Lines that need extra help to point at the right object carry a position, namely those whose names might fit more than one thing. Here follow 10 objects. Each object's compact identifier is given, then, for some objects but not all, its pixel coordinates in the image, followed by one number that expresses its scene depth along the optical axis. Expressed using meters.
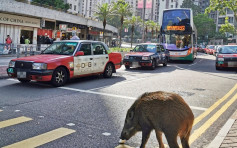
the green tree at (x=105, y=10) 42.39
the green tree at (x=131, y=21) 57.91
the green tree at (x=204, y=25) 91.81
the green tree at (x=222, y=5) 27.41
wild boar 2.95
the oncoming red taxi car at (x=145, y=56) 16.05
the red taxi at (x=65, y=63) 8.71
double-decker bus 22.28
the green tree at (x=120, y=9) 44.33
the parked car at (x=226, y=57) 17.62
